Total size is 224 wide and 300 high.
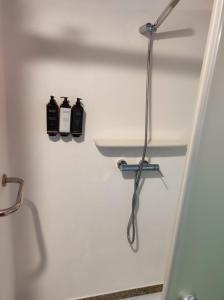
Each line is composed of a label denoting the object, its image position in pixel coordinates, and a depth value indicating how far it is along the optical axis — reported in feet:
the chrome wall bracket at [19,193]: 3.18
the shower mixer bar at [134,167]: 4.85
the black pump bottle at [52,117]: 4.19
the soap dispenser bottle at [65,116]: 4.22
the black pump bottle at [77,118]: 4.31
